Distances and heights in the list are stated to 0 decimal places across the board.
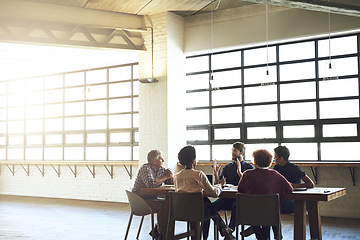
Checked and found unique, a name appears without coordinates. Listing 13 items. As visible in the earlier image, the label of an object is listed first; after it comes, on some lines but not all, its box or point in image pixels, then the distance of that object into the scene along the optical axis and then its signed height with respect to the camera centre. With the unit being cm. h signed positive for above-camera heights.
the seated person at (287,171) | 518 -40
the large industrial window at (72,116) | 1075 +57
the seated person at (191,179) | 467 -44
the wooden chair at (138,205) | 539 -81
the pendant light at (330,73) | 799 +111
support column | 903 +92
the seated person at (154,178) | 542 -50
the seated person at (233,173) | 559 -48
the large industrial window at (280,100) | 793 +69
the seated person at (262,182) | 441 -45
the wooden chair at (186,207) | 454 -71
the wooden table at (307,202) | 446 -70
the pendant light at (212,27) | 914 +221
